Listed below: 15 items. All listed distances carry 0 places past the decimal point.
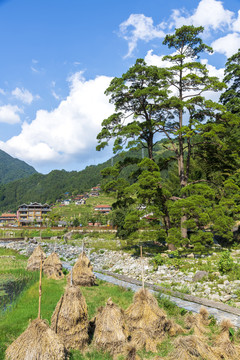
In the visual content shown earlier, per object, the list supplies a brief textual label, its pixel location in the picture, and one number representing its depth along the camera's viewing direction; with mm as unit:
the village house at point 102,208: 88500
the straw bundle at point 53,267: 12052
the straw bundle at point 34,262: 13930
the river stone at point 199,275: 10220
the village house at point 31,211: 87750
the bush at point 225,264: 10406
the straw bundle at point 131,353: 4620
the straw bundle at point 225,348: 4633
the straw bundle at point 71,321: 5281
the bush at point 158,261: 12745
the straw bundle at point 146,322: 5363
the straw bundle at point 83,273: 10445
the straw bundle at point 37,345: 4141
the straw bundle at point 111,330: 5109
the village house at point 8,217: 94000
